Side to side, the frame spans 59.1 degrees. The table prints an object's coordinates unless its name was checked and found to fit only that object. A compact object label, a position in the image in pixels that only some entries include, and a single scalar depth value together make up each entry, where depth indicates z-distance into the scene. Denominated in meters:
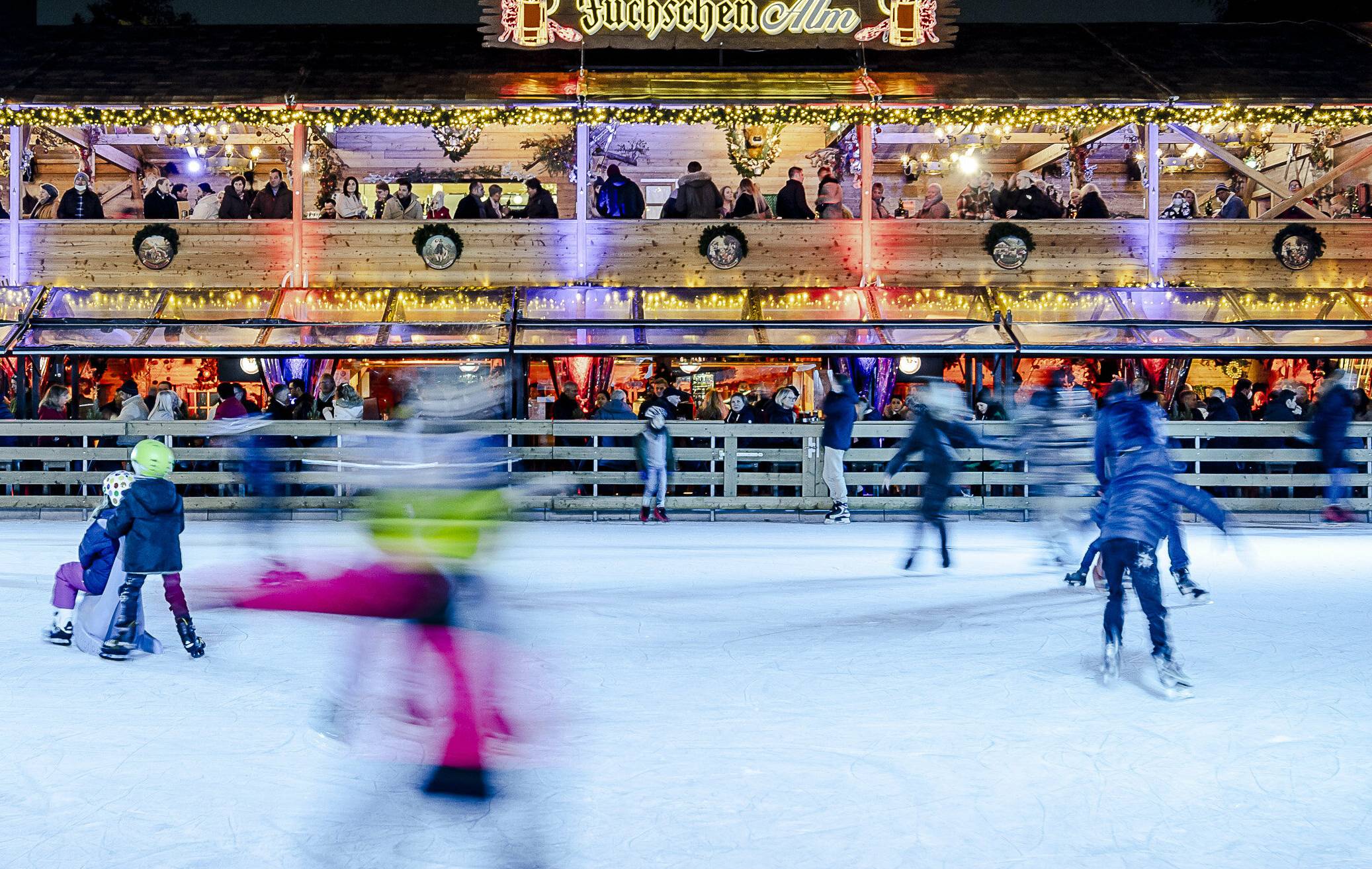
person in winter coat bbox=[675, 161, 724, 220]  17.31
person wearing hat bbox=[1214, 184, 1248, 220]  17.59
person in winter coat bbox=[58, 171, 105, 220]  17.05
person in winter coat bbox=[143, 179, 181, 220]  17.12
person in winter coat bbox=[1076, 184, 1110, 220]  17.44
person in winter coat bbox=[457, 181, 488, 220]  17.27
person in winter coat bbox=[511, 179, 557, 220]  17.28
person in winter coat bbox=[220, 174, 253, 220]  17.22
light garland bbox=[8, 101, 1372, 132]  16.66
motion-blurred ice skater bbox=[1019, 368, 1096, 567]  8.83
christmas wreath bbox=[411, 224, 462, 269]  17.08
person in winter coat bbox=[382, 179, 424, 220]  17.28
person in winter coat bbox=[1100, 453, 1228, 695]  5.53
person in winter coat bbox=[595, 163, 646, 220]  17.19
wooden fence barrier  13.80
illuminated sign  18.38
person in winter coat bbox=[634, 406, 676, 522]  13.15
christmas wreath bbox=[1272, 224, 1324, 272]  17.25
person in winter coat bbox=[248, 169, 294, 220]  17.14
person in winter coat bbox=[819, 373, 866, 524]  12.58
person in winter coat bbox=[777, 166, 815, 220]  17.36
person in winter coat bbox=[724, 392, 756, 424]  14.52
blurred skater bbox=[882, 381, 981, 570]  9.57
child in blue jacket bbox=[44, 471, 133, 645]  6.08
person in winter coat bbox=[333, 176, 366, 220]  17.19
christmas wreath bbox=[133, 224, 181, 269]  16.92
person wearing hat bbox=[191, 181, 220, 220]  17.28
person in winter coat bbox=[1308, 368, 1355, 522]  12.71
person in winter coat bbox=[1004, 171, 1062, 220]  17.42
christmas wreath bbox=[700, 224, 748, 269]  17.14
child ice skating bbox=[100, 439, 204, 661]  5.93
